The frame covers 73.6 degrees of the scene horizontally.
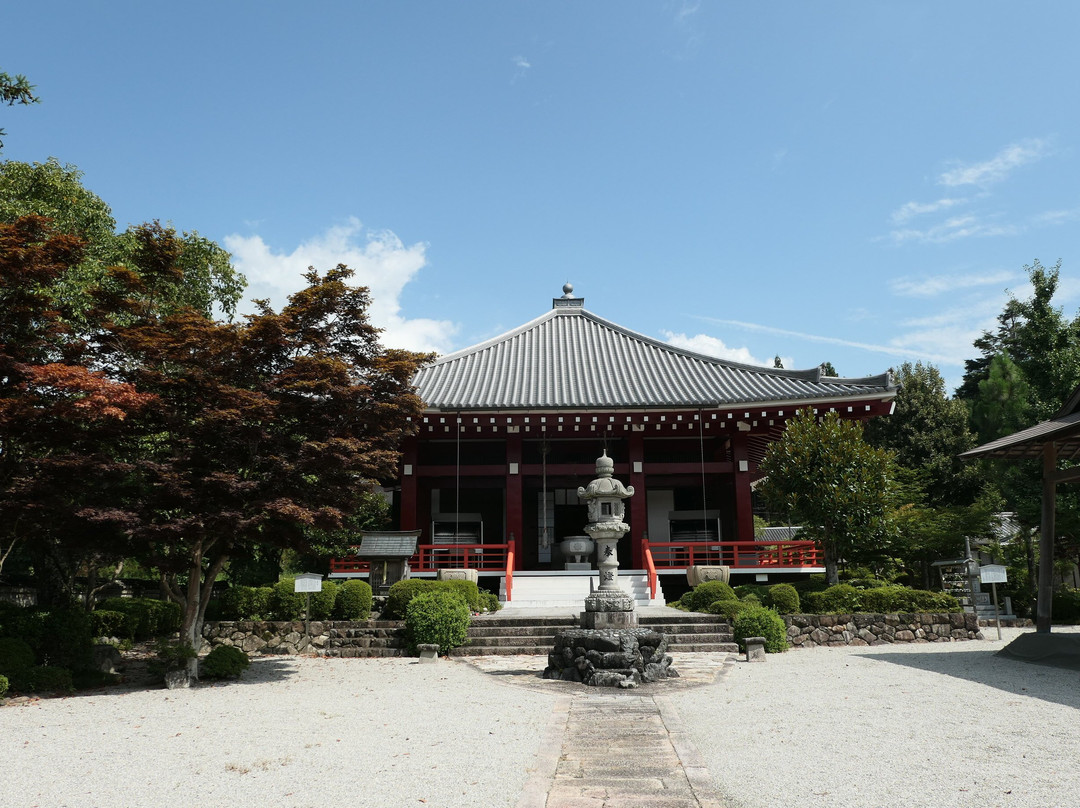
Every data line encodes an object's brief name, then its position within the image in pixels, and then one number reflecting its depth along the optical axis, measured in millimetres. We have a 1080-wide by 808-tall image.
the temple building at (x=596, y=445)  19109
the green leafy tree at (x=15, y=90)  8742
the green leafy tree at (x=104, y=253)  11039
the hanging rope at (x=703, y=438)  19541
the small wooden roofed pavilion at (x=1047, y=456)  10915
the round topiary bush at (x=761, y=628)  12320
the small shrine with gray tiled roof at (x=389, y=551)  15534
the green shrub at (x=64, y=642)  10188
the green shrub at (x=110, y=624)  13078
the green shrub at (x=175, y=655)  10102
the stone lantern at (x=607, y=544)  10336
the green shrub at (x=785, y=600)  14344
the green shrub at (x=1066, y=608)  18438
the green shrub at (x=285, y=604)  14211
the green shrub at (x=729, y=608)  13422
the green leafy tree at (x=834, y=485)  15633
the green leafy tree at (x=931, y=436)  29453
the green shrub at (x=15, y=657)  9070
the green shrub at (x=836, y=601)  14570
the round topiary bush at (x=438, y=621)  12703
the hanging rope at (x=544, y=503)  20203
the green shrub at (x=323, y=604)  14125
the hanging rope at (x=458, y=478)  19608
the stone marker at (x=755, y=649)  11867
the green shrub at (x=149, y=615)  13953
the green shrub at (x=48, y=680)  9211
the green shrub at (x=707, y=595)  14484
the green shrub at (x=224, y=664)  10422
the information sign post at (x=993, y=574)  13766
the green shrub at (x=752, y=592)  14992
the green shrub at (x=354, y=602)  14203
